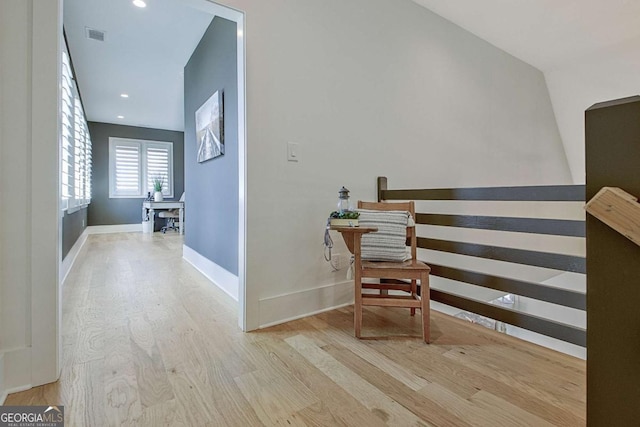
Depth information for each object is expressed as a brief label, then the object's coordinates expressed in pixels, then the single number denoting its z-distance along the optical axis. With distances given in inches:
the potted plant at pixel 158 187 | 253.8
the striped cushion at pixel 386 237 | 71.9
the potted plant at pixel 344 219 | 70.4
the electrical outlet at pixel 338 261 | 85.0
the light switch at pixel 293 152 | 75.7
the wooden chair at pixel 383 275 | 63.7
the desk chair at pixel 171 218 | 270.7
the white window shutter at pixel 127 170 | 268.1
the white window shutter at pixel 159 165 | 281.1
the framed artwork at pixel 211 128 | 99.7
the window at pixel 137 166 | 267.3
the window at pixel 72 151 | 105.0
